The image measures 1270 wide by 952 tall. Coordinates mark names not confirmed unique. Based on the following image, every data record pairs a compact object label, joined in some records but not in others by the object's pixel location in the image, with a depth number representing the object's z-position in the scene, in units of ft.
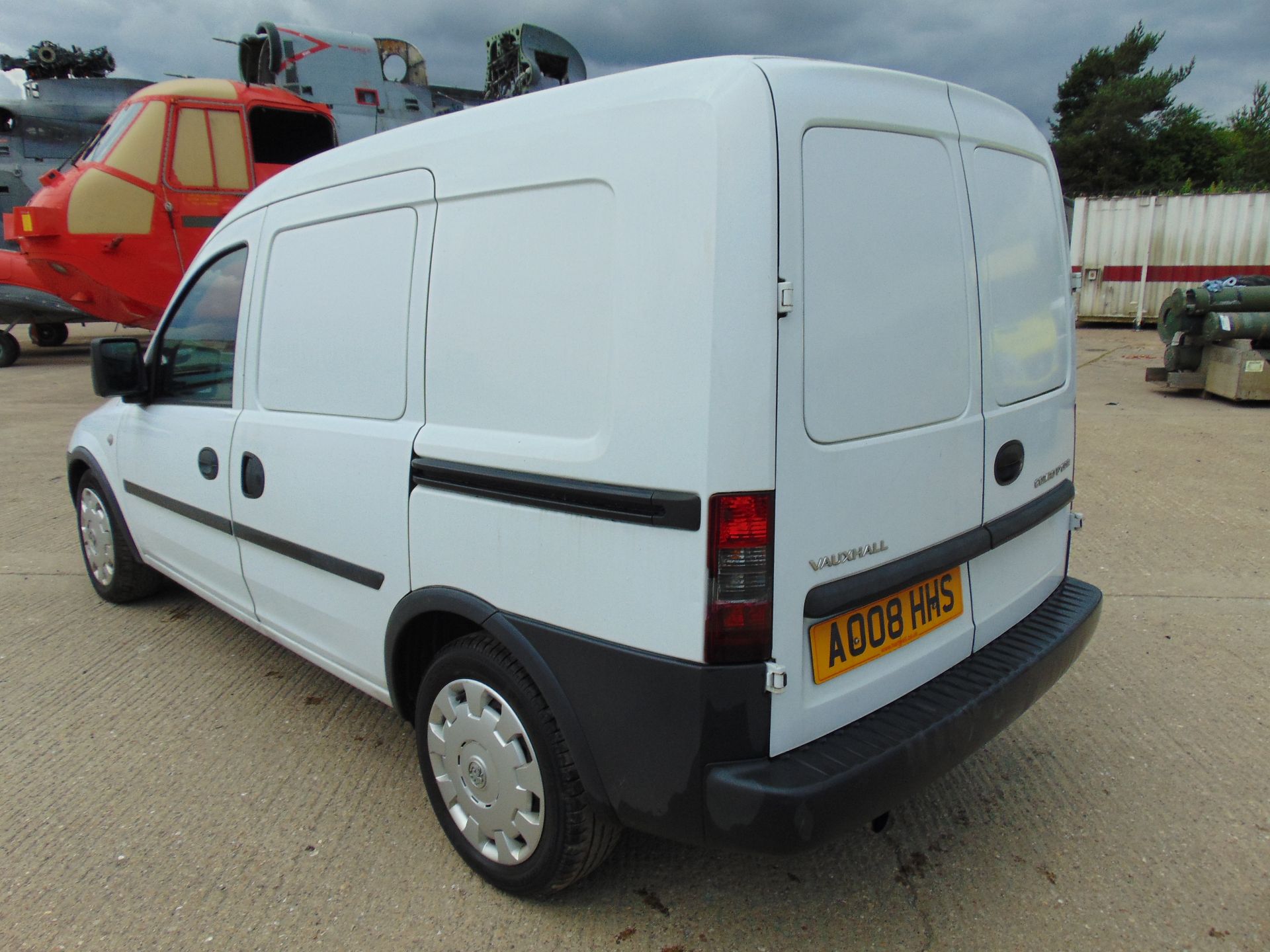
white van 5.72
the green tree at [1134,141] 148.46
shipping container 57.93
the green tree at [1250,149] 129.08
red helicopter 31.53
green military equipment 29.71
